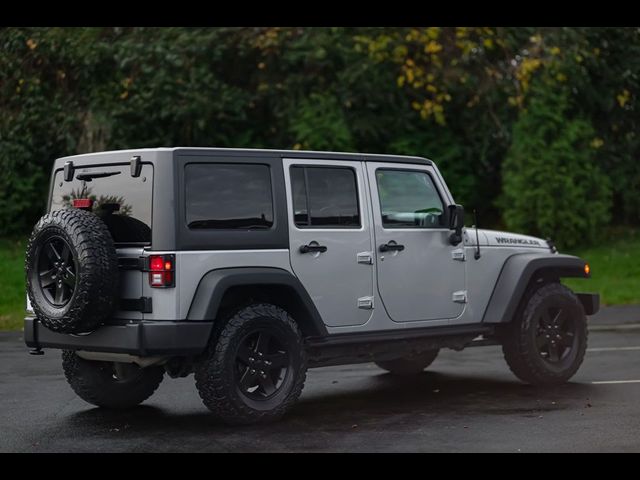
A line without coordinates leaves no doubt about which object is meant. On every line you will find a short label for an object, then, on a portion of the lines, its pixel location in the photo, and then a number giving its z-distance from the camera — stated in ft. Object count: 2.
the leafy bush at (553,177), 63.52
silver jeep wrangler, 25.53
